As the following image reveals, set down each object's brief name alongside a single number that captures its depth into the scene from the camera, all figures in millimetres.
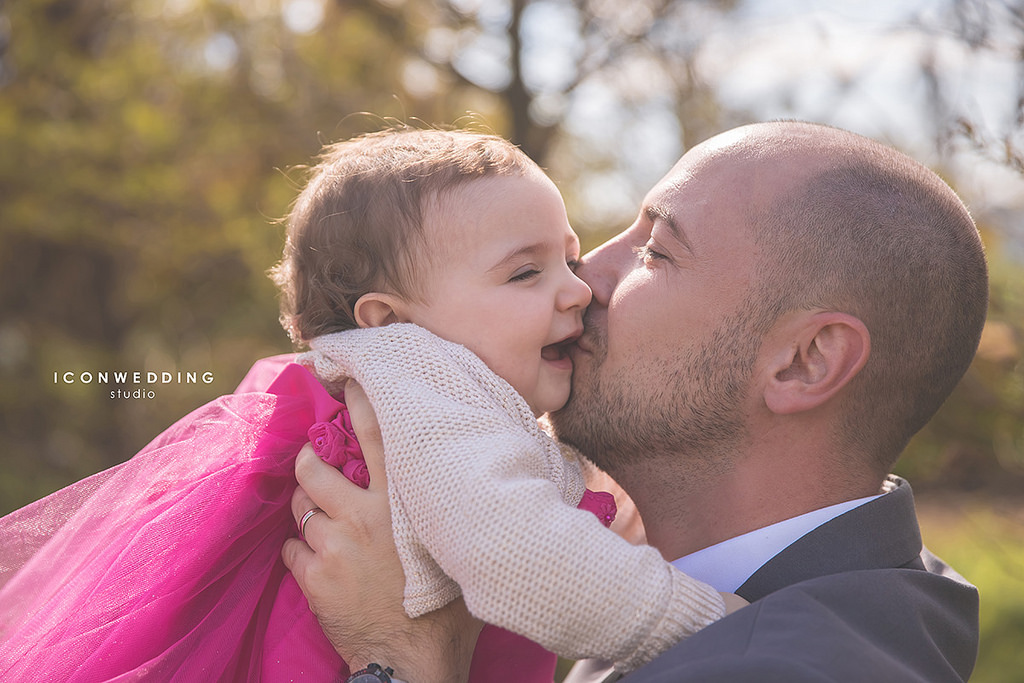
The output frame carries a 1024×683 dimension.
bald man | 1068
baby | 1001
